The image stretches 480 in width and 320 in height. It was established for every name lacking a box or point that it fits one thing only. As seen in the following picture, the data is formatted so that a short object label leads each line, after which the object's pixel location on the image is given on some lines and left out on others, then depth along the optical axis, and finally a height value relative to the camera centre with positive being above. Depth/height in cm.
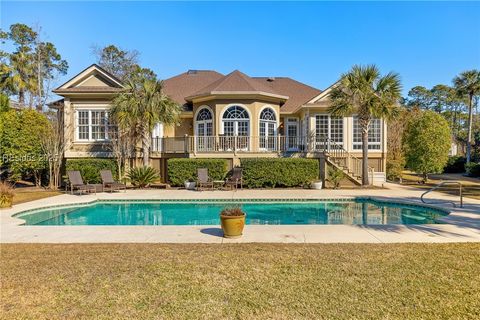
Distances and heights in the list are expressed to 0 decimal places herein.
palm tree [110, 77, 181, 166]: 1916 +314
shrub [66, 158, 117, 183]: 2023 -24
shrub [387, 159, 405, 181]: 2560 -78
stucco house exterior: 2162 +231
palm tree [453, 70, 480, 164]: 3547 +846
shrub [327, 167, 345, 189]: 1958 -100
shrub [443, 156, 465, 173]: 3753 -58
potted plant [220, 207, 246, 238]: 805 -151
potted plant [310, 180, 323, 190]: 1977 -149
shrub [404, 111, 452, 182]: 2253 +118
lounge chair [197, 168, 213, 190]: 1916 -108
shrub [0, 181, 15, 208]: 1275 -140
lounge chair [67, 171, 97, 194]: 1756 -118
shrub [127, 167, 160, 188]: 1995 -91
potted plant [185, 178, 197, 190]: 1980 -147
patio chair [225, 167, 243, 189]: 1936 -110
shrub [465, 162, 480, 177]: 3059 -88
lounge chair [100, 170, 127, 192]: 1812 -123
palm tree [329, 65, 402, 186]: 1895 +391
